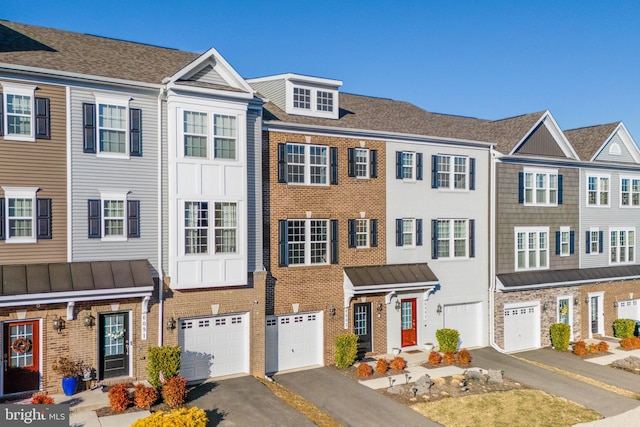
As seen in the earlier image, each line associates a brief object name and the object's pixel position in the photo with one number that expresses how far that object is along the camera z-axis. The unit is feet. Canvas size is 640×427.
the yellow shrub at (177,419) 46.11
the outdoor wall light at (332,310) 75.20
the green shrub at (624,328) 98.43
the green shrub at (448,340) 79.97
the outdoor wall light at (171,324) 62.75
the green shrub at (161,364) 59.11
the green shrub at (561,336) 88.94
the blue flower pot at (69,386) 56.54
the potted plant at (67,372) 56.57
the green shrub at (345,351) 73.00
